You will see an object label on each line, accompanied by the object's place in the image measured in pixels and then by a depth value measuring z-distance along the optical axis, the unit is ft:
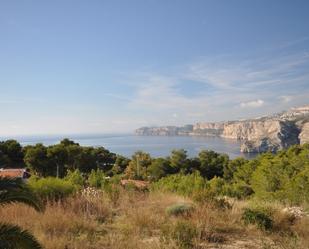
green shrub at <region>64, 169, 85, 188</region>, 36.35
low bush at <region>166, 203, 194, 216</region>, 20.80
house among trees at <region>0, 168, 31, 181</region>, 72.33
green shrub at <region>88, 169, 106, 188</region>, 37.45
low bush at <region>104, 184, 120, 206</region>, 25.80
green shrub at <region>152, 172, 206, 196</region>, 29.64
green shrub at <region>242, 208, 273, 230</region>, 18.93
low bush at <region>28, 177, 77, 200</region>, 24.90
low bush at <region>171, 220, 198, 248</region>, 15.49
